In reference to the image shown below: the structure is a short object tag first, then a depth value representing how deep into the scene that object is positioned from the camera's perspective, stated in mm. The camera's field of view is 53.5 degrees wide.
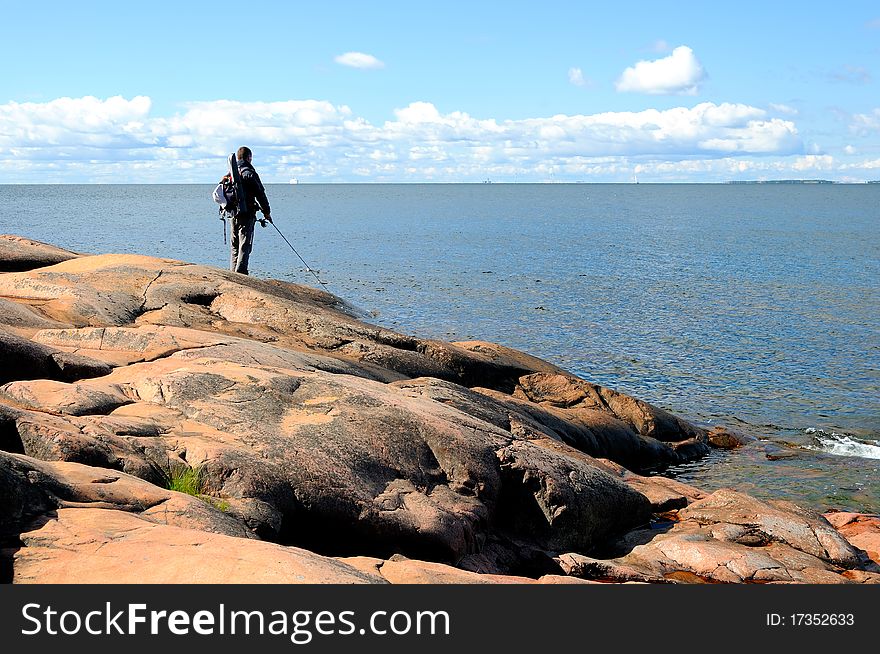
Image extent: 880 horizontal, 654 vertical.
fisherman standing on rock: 22516
